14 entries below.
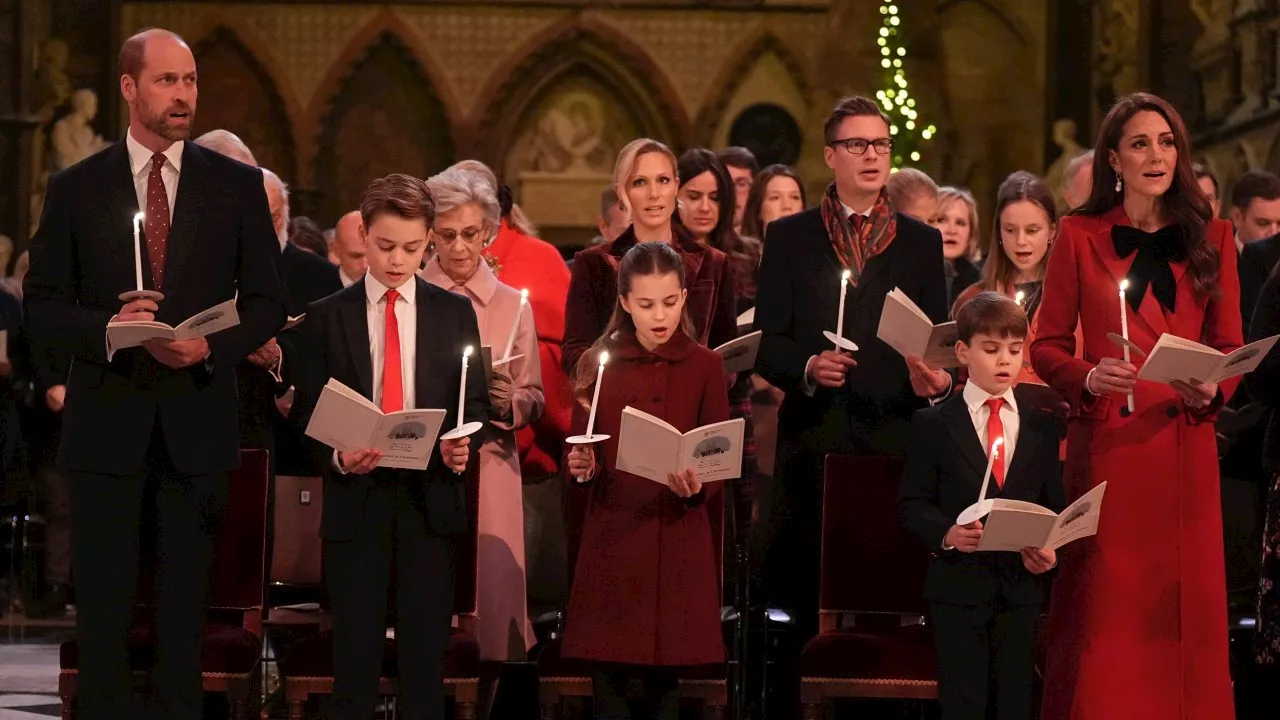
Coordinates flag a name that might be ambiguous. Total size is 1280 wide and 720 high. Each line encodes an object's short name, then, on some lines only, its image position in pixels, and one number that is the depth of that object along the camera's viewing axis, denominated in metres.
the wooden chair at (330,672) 8.69
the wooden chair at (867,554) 9.44
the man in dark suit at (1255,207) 13.80
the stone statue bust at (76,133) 25.36
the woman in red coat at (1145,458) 8.41
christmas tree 22.78
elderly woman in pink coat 9.91
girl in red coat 8.66
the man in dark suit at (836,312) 9.88
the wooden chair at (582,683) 8.84
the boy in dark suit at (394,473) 8.34
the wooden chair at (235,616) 8.70
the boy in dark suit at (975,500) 8.30
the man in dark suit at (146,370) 8.09
